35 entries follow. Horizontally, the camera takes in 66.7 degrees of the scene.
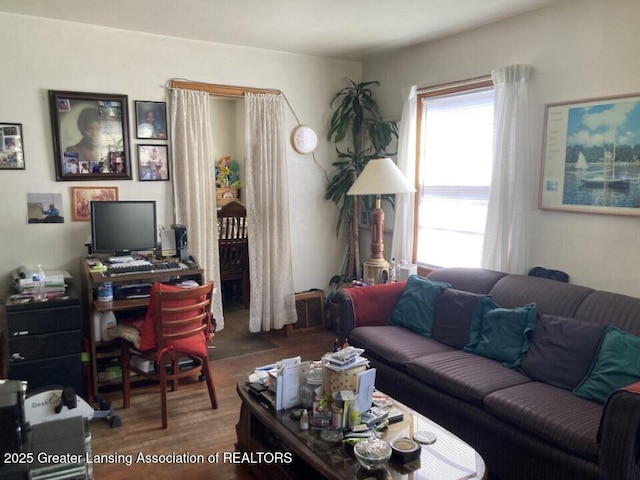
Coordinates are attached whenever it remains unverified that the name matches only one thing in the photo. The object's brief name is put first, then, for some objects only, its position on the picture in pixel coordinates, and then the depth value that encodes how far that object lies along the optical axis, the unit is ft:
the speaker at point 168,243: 11.91
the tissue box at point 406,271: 12.34
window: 11.95
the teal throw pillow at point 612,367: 7.22
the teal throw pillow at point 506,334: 8.80
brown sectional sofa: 6.16
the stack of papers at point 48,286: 10.21
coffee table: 5.73
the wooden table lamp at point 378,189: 11.87
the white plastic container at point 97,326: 10.28
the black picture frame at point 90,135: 11.58
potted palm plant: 14.66
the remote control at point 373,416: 6.68
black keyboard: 10.30
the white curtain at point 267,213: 14.02
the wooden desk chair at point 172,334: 9.22
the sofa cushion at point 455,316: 9.85
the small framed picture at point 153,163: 12.62
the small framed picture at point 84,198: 11.87
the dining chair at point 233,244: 16.30
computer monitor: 11.33
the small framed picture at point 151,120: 12.47
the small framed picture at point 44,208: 11.46
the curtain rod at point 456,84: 11.58
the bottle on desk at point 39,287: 10.07
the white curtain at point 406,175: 13.37
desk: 9.95
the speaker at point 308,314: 14.74
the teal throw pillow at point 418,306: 10.58
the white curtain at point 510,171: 10.62
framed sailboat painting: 9.00
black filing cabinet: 9.59
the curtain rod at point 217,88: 12.87
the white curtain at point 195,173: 12.87
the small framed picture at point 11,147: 11.07
